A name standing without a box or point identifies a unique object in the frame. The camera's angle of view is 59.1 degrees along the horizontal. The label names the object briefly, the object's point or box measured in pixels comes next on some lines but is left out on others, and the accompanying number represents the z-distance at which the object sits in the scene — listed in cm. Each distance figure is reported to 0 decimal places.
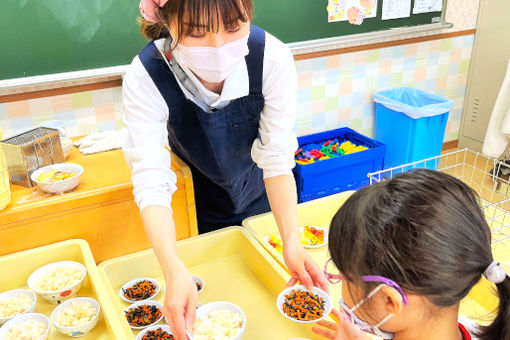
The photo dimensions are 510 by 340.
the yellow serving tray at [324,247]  114
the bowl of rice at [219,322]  102
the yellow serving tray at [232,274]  113
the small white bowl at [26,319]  106
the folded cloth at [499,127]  287
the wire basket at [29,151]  132
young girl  74
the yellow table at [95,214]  126
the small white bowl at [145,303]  118
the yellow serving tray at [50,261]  113
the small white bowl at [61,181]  127
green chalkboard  201
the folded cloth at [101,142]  154
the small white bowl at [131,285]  124
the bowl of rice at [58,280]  118
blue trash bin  291
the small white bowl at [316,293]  104
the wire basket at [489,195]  135
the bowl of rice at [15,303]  113
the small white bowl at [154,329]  108
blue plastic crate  258
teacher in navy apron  97
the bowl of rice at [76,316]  108
